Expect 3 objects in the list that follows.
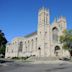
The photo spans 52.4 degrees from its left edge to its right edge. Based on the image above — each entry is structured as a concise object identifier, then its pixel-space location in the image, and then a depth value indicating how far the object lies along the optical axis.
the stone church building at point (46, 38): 33.31
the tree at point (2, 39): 20.12
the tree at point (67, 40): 26.78
